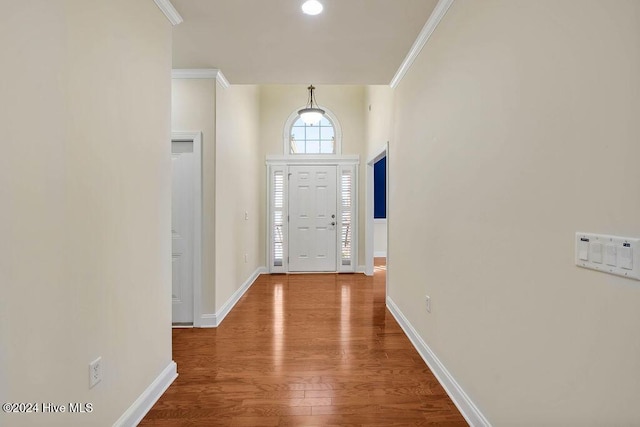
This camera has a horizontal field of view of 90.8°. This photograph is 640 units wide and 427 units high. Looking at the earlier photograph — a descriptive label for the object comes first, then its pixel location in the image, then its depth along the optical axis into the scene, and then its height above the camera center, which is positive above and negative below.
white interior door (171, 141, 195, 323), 3.17 -0.12
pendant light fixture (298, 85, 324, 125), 4.68 +1.45
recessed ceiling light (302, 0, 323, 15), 2.12 +1.40
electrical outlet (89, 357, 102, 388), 1.43 -0.74
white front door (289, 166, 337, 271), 5.73 -0.12
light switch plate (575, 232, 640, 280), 0.86 -0.13
